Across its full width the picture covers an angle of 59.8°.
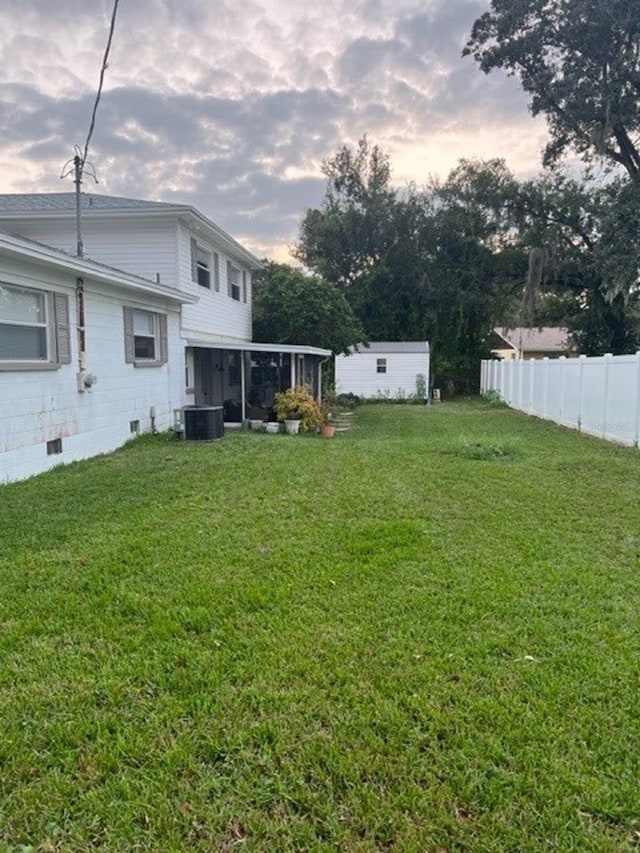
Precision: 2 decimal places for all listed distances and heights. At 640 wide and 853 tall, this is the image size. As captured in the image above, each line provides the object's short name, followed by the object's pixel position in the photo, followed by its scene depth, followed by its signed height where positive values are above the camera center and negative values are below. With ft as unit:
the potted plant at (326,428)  38.96 -3.53
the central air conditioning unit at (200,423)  33.58 -2.69
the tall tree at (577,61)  58.54 +35.26
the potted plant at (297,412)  39.40 -2.39
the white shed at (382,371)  80.43 +1.05
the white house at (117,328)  22.93 +2.79
